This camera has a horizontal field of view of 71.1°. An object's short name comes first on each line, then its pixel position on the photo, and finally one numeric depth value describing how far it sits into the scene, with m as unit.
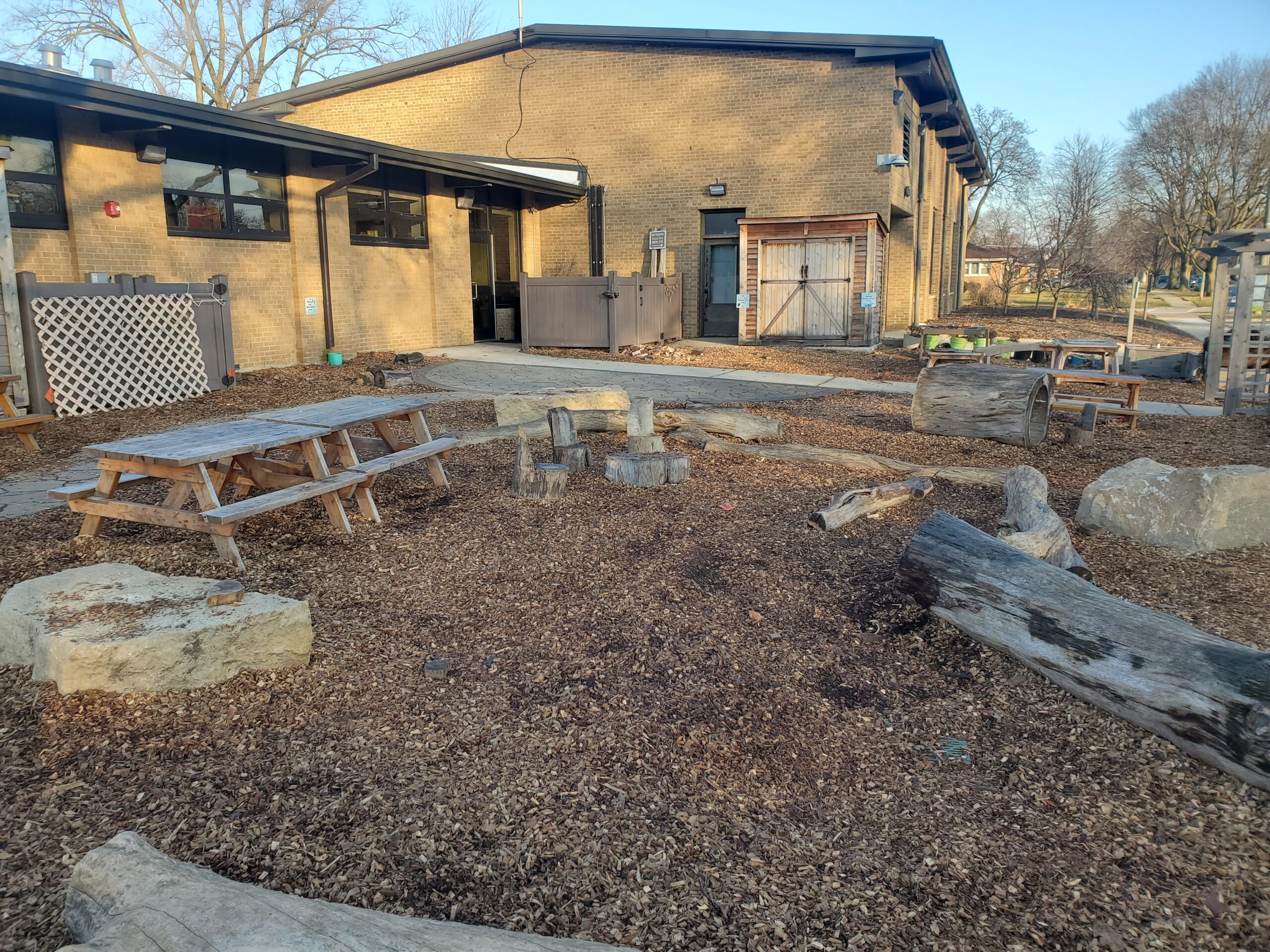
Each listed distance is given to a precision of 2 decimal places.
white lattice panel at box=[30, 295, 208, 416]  9.10
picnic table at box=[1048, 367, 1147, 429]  9.49
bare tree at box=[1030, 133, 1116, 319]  26.81
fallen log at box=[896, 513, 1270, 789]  2.88
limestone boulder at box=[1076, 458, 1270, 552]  5.16
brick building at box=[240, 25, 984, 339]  18.94
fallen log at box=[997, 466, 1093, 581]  4.65
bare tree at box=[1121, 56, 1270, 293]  40.28
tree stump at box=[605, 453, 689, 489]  6.43
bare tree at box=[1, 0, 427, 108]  28.25
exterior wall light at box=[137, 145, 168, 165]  11.25
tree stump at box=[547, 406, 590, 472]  6.71
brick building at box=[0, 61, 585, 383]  10.36
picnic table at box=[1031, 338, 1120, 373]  12.14
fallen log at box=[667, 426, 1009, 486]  6.75
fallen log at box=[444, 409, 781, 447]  7.91
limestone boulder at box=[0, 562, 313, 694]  3.18
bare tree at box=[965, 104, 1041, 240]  47.03
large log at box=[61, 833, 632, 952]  1.91
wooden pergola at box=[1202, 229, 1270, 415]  10.72
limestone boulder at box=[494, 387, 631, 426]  8.45
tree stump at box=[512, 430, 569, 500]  6.02
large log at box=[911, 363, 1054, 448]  8.25
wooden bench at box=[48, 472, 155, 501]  4.70
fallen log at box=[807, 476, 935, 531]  5.52
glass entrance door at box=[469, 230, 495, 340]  19.06
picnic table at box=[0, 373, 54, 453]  7.36
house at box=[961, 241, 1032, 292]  31.97
